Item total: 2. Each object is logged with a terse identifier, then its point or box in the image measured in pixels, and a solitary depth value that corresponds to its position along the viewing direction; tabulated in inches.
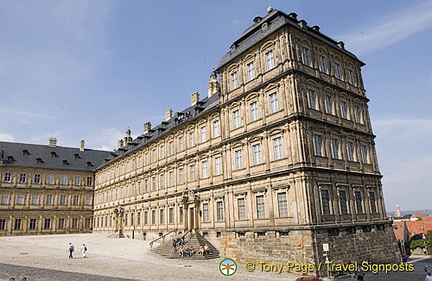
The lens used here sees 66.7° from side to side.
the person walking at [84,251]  1179.4
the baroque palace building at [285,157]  895.7
